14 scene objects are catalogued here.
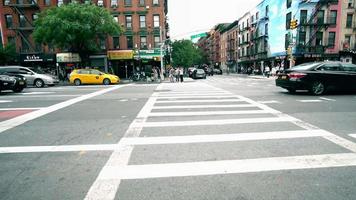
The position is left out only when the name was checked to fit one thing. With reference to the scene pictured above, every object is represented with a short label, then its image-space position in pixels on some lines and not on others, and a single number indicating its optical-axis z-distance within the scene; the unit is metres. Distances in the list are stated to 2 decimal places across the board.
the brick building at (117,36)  33.00
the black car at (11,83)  13.38
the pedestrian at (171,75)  24.81
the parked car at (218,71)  53.46
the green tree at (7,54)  30.17
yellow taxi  21.75
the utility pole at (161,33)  32.13
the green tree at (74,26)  23.69
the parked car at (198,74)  31.43
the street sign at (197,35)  25.29
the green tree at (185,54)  70.94
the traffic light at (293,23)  22.69
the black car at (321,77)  10.75
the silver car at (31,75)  19.58
